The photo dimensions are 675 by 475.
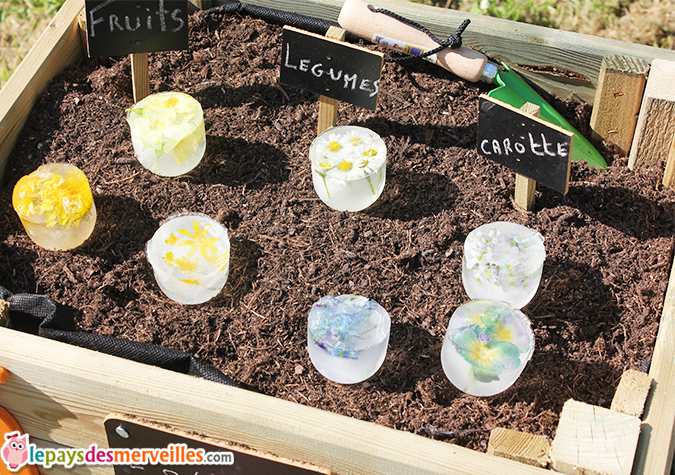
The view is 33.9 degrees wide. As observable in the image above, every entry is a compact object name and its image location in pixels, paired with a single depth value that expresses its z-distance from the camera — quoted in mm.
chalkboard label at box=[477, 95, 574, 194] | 899
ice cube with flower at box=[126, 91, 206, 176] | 954
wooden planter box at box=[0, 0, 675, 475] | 785
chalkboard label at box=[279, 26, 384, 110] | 945
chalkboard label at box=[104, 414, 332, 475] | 812
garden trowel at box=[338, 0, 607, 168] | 1034
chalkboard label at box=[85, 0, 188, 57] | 972
